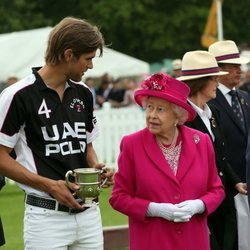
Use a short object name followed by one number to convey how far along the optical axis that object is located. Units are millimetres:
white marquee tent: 24531
